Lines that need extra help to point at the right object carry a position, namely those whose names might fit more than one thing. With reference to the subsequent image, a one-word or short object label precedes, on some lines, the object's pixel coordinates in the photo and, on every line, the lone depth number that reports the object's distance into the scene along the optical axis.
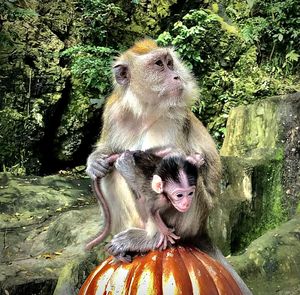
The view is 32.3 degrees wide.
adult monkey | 2.74
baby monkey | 2.11
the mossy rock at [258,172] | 5.45
